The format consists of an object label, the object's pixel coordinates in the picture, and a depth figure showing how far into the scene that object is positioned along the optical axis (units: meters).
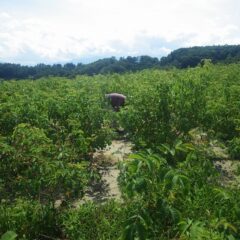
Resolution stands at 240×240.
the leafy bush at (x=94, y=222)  4.41
